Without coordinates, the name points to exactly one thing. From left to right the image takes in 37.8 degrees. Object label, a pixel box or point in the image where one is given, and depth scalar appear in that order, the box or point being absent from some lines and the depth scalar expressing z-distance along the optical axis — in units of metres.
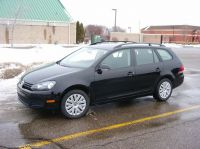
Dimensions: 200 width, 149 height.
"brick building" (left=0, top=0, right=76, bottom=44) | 33.28
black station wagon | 5.88
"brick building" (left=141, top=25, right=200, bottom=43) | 57.97
